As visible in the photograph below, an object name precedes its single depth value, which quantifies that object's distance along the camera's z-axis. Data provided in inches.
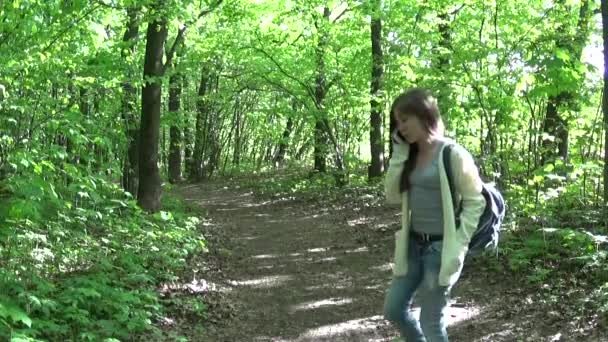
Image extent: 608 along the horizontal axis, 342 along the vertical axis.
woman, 130.5
